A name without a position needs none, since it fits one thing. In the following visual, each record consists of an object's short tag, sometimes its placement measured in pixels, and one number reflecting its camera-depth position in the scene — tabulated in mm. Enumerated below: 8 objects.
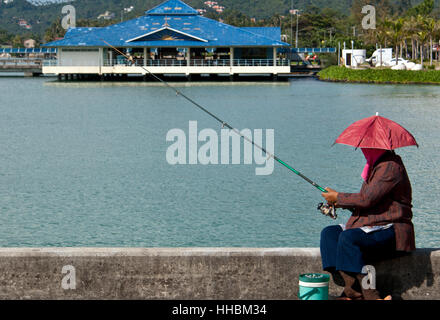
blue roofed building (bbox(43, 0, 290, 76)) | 70000
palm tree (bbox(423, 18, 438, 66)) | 73944
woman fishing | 6211
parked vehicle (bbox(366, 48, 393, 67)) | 81750
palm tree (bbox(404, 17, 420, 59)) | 81812
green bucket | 6207
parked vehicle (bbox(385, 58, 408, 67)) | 73069
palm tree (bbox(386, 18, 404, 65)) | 76425
